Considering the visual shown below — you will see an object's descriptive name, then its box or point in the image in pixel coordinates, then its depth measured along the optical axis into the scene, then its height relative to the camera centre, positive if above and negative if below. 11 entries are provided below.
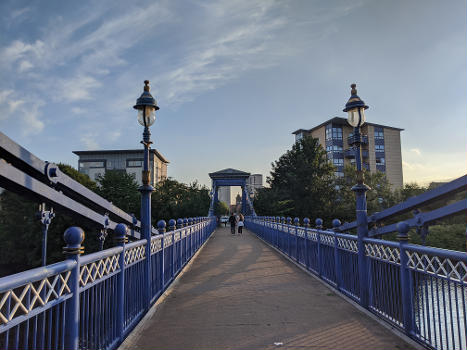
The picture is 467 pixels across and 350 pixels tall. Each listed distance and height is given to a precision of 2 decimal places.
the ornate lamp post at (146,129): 5.53 +1.40
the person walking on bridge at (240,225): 22.00 -1.16
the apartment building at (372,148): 54.97 +9.77
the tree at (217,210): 43.75 -0.27
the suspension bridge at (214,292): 2.71 -1.06
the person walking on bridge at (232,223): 22.39 -1.05
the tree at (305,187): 41.91 +2.66
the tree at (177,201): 32.69 +0.77
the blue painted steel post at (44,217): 4.59 -0.08
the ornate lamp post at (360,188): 4.98 +0.28
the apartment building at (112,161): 63.38 +9.50
